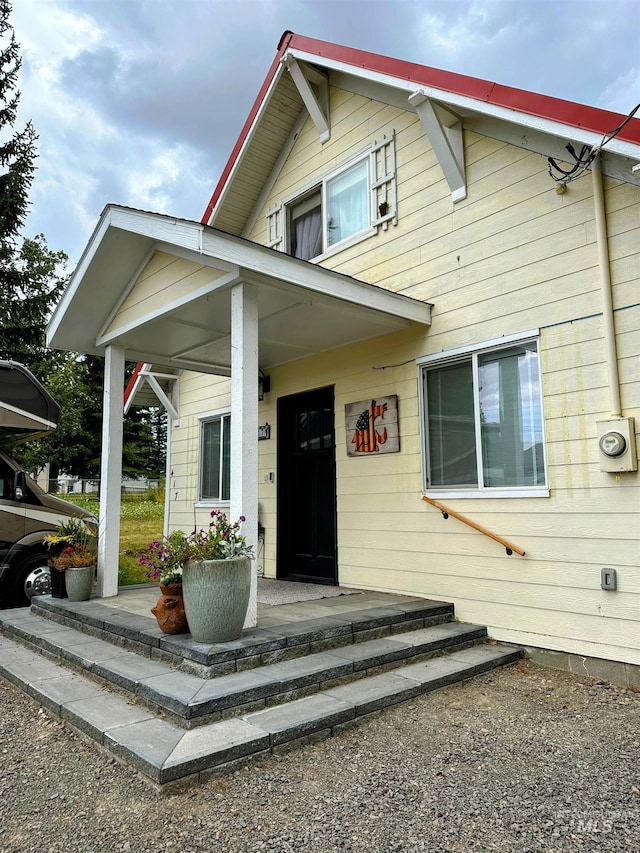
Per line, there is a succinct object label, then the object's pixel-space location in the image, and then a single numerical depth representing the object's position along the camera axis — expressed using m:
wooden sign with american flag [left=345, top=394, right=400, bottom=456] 5.77
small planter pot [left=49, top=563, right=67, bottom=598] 5.69
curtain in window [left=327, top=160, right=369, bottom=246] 6.62
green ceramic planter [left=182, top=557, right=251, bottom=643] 3.63
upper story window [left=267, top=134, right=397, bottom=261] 6.29
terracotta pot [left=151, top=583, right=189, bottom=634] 3.97
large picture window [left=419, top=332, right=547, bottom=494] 4.69
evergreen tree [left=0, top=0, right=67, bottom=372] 14.62
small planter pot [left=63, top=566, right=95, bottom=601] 5.60
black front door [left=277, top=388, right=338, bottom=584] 6.72
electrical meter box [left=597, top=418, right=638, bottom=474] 3.95
